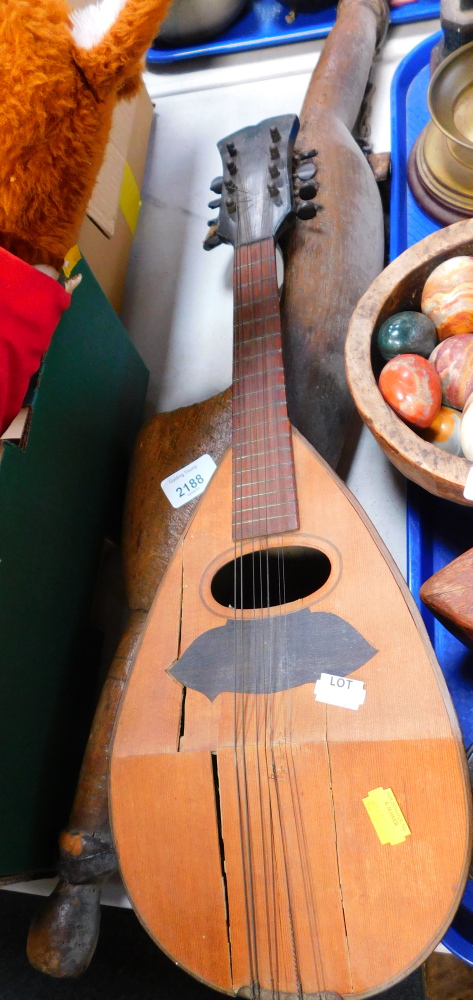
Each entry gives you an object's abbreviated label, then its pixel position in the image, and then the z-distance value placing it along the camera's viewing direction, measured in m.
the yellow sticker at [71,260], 0.88
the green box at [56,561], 0.84
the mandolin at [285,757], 0.61
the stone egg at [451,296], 0.79
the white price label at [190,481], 0.98
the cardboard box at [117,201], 1.22
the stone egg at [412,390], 0.75
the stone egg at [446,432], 0.77
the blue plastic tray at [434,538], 0.76
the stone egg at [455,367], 0.77
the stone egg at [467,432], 0.70
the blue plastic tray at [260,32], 1.44
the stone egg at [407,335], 0.80
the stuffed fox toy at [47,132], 0.64
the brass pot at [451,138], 0.93
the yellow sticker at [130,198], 1.35
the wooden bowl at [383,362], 0.69
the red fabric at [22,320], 0.73
